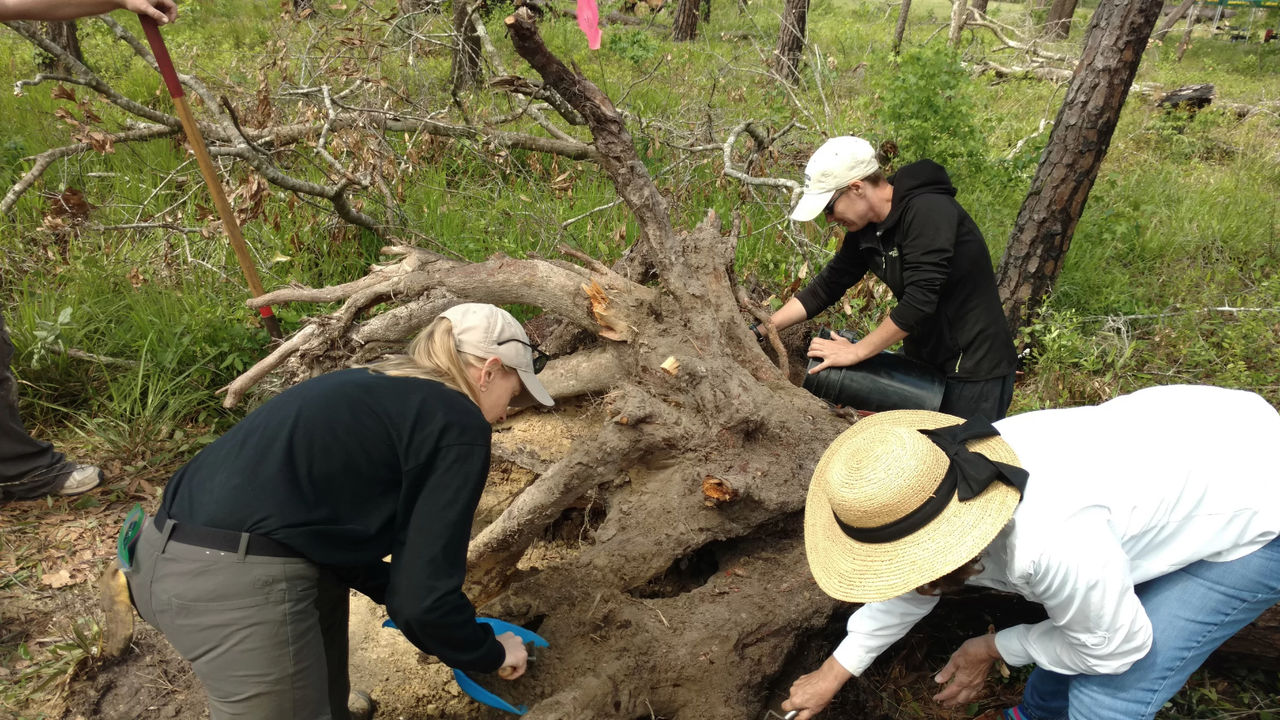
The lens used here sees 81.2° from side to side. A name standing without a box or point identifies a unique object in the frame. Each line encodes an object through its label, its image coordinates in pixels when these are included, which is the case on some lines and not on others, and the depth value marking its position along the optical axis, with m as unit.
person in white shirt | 1.48
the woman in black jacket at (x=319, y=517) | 1.58
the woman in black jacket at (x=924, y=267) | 2.66
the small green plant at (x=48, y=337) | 3.22
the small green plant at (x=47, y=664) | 2.30
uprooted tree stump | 2.21
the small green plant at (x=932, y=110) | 4.23
